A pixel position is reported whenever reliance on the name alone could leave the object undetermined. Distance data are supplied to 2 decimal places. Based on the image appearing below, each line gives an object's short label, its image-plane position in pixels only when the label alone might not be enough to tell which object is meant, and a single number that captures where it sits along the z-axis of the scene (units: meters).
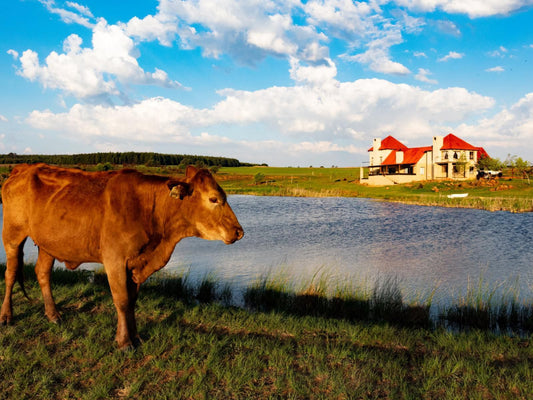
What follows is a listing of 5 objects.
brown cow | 5.09
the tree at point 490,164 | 72.88
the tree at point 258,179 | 85.75
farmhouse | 69.19
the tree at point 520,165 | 71.81
